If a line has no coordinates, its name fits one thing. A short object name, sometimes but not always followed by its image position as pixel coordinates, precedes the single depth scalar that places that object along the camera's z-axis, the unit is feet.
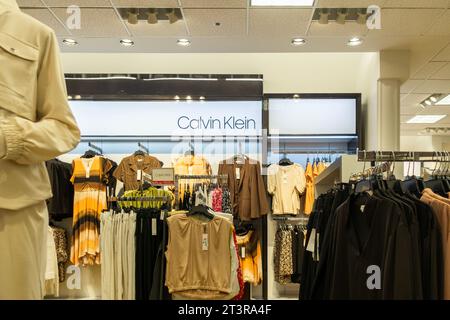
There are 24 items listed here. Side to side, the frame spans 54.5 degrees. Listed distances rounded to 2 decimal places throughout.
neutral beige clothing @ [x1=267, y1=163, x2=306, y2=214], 16.51
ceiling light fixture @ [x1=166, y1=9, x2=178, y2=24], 12.15
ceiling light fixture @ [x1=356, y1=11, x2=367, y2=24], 12.08
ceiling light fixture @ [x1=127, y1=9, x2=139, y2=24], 12.19
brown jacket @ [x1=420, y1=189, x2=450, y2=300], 5.04
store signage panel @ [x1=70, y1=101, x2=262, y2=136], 17.13
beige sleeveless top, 9.69
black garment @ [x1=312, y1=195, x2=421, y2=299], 5.12
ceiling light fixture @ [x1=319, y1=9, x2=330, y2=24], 12.08
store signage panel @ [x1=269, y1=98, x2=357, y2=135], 17.08
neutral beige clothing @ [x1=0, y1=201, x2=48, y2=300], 3.31
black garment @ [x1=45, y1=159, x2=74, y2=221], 15.70
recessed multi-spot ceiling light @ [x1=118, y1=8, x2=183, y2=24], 12.12
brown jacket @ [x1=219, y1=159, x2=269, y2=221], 16.04
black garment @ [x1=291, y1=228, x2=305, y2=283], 15.85
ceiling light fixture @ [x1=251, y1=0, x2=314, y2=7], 11.44
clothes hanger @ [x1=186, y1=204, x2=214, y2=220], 9.98
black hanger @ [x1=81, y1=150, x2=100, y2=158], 16.35
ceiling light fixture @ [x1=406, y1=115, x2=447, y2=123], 25.75
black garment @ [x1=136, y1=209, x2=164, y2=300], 10.44
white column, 15.23
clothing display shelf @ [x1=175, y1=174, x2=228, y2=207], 12.22
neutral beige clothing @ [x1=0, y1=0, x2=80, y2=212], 3.33
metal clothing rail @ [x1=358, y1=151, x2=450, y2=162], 6.61
